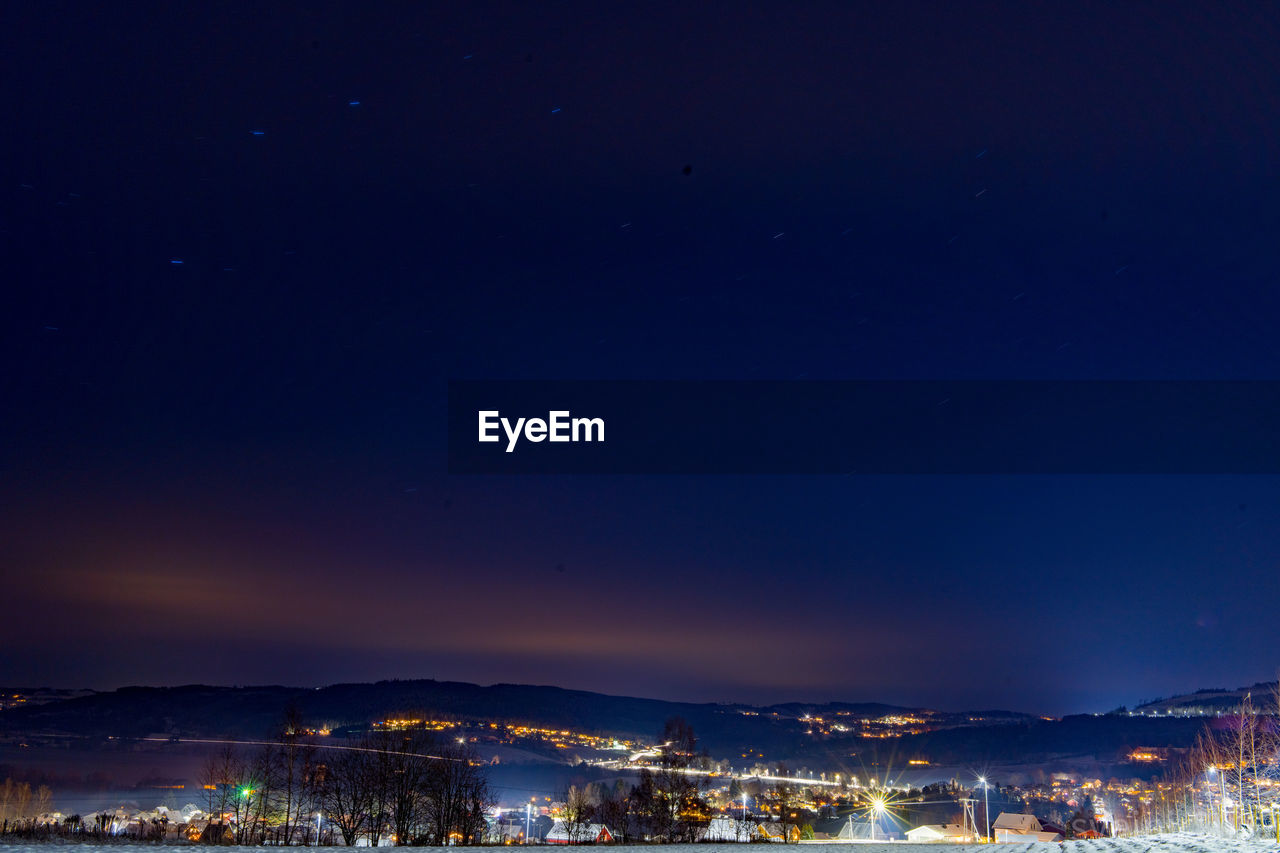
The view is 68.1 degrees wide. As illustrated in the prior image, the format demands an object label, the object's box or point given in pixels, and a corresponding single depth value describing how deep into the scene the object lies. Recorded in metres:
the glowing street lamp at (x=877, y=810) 64.12
